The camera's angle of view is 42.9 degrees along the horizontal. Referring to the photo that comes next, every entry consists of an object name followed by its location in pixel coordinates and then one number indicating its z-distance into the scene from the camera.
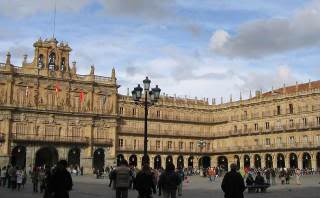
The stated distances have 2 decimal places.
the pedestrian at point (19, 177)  23.52
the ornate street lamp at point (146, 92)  20.83
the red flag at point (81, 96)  59.49
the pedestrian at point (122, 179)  13.30
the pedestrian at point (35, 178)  22.63
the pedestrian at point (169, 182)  13.09
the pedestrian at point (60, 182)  10.09
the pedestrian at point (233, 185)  10.80
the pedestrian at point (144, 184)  12.17
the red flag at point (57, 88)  57.94
